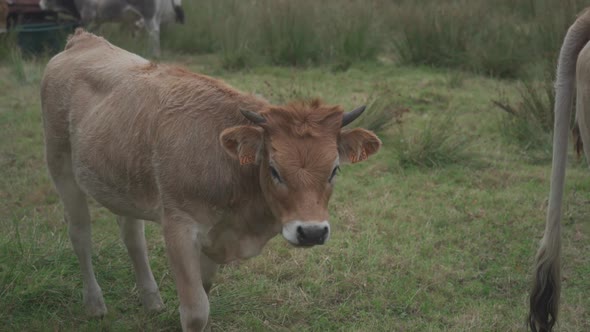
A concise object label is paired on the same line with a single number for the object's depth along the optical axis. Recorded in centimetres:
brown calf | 679
